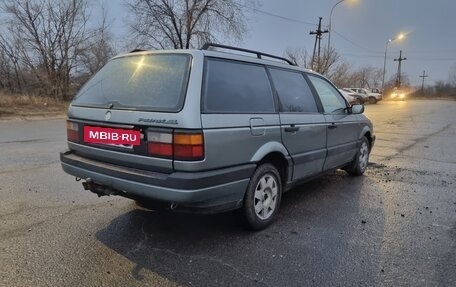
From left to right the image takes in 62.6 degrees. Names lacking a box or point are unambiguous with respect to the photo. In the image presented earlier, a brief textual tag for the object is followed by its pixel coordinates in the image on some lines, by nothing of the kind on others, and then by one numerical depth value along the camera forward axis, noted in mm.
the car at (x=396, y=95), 57594
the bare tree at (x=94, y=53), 28969
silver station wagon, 2967
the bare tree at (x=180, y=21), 28094
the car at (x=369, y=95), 40500
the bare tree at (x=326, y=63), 36688
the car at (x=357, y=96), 35188
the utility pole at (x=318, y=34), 36406
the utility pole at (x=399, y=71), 78238
